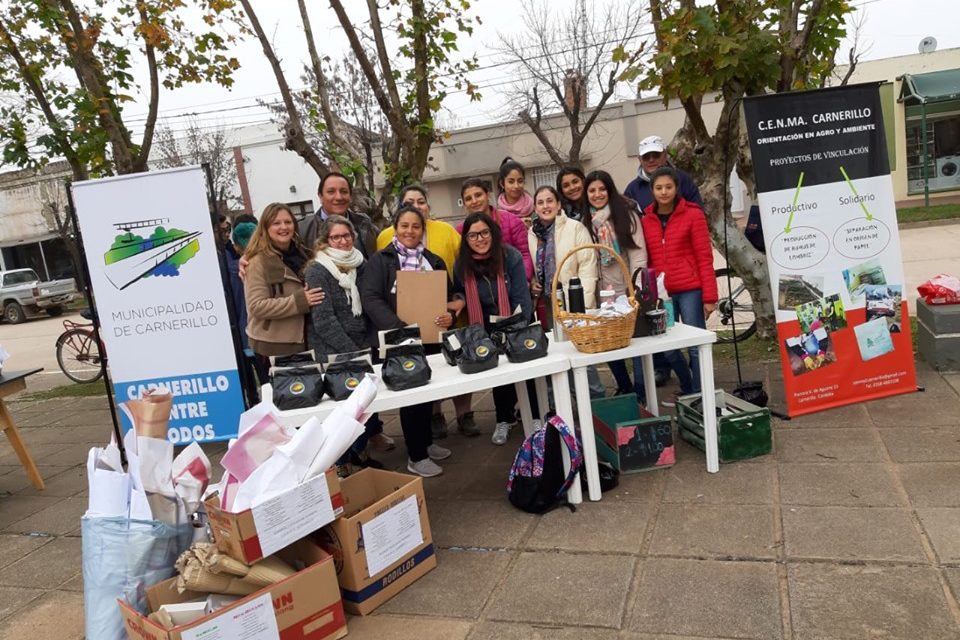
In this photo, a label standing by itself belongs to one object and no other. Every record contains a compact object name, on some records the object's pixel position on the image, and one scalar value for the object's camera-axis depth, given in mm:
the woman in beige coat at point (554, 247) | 4320
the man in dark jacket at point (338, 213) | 4414
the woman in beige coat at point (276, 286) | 4195
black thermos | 3510
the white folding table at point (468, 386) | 3045
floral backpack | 3322
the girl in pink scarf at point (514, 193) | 4797
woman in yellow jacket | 4328
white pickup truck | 21328
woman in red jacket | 4293
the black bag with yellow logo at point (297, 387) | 3090
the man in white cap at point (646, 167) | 5051
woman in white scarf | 4023
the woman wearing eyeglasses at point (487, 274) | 4090
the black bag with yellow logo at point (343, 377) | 3129
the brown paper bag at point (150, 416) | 2549
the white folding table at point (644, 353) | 3332
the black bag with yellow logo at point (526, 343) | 3363
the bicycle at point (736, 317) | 6707
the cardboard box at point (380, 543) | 2672
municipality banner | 4535
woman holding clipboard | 4059
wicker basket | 3303
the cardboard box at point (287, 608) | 2211
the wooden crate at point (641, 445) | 3684
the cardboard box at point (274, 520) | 2332
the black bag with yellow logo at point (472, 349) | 3275
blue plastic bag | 2400
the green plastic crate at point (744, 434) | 3670
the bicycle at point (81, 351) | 9797
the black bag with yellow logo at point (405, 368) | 3148
